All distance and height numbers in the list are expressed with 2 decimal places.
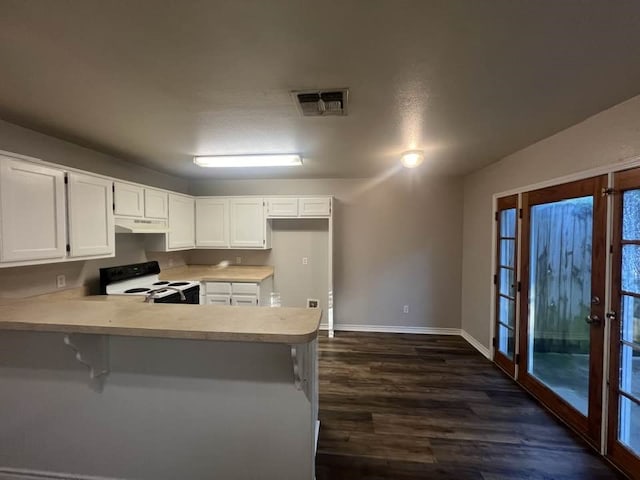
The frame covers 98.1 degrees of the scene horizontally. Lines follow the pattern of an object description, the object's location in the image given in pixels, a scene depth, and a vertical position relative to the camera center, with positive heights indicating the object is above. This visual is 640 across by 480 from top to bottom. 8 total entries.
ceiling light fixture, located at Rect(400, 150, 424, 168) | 3.02 +0.84
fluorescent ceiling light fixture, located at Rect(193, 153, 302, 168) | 3.21 +0.87
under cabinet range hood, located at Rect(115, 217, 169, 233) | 2.97 +0.09
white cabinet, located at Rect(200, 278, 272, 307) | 4.04 -0.88
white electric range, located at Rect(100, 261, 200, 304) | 3.01 -0.64
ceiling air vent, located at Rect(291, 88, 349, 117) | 1.75 +0.88
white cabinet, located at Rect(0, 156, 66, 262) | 1.90 +0.16
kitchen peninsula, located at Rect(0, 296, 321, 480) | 1.62 -1.01
